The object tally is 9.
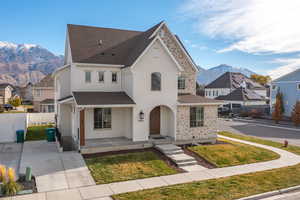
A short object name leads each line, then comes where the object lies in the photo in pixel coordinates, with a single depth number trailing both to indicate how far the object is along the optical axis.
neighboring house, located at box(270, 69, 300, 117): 34.47
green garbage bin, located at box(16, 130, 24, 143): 17.95
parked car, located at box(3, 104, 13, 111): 49.16
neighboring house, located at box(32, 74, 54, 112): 41.41
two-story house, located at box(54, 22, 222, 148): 16.03
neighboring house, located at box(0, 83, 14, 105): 58.50
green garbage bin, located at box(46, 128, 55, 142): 18.20
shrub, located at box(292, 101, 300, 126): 29.42
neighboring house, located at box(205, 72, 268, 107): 43.41
